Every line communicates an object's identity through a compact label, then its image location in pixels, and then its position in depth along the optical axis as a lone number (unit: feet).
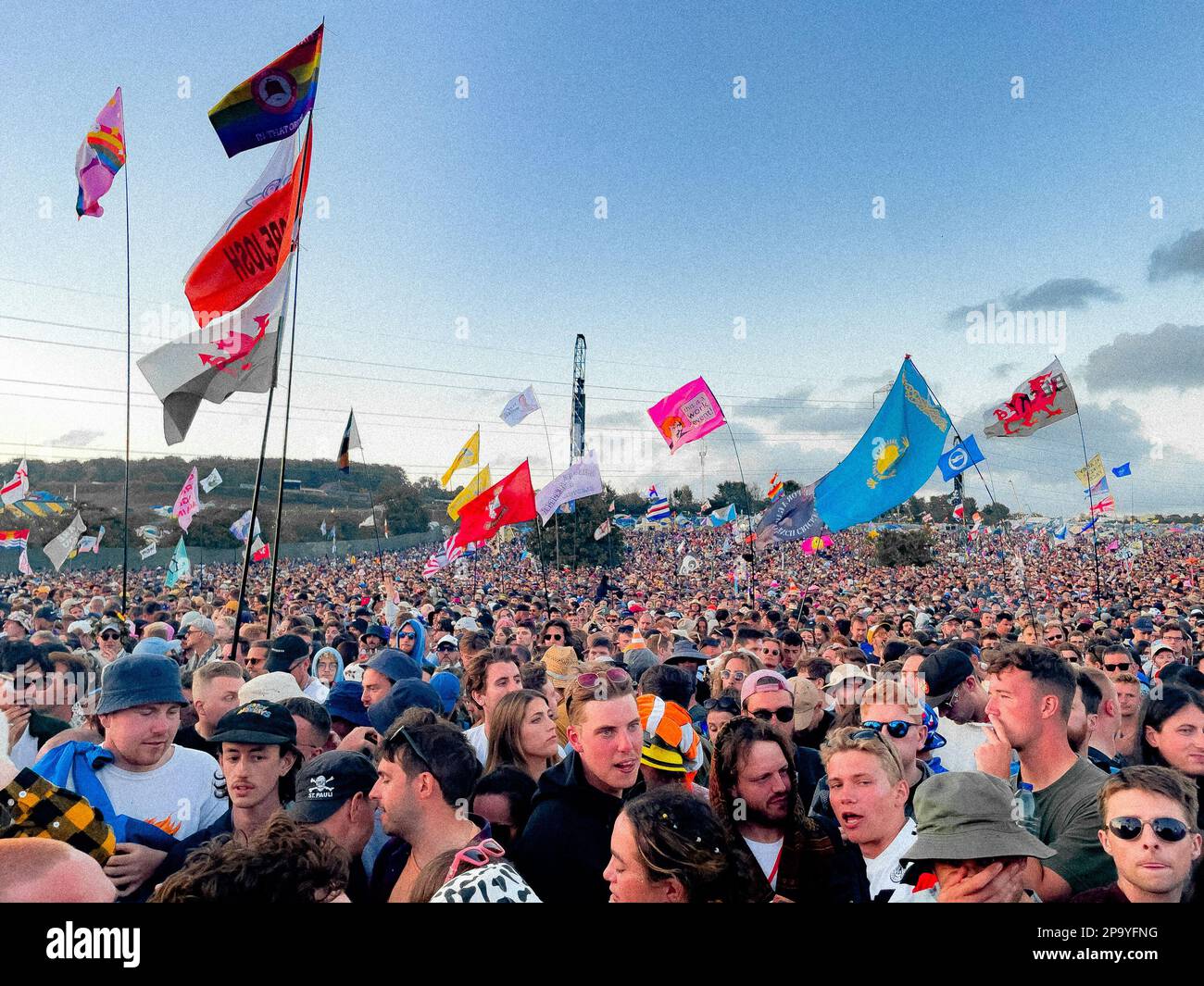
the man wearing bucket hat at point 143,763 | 12.34
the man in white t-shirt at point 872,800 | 10.66
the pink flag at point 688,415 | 54.39
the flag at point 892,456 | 33.60
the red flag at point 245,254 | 26.25
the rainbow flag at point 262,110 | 28.58
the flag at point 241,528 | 97.08
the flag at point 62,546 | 56.43
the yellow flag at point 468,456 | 67.77
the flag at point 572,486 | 54.19
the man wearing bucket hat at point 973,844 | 8.46
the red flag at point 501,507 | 49.85
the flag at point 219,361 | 24.64
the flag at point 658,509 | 101.14
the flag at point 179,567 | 63.49
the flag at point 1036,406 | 44.16
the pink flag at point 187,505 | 58.54
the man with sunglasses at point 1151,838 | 8.79
